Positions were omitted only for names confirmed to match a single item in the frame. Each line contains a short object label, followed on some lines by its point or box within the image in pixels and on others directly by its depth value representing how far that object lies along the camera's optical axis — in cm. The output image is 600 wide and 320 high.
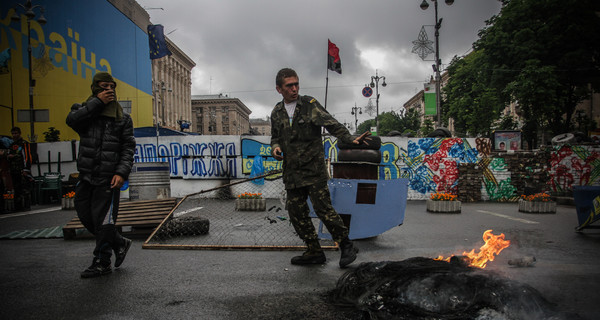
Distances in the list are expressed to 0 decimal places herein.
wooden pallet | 620
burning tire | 225
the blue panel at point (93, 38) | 2372
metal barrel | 841
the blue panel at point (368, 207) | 543
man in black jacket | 383
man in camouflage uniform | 409
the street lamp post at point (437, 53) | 2602
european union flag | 1412
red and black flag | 1316
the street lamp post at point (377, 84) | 4772
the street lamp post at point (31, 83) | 1828
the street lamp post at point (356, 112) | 7281
